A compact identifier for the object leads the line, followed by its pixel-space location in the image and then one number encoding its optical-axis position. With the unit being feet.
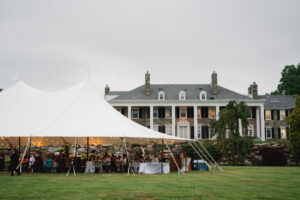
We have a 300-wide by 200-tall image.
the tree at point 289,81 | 179.09
